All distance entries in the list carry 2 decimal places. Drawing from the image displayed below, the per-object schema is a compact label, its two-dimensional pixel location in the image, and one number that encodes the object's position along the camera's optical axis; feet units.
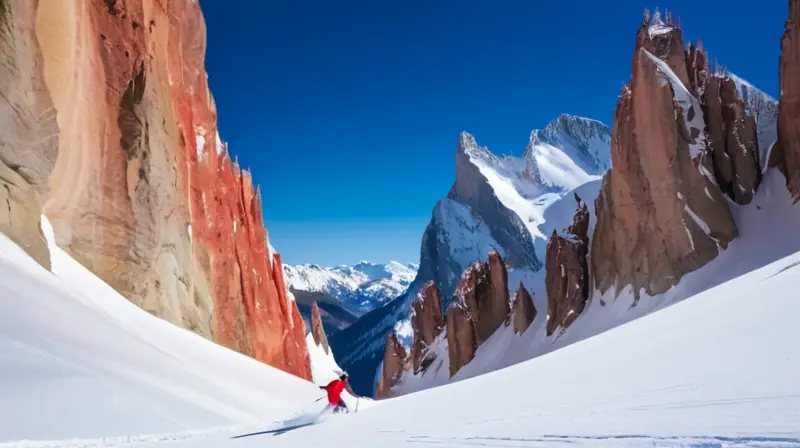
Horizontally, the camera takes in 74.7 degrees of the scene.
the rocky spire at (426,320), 339.16
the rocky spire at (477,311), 276.82
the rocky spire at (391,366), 338.75
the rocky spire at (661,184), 154.61
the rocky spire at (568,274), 208.54
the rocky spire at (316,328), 269.21
